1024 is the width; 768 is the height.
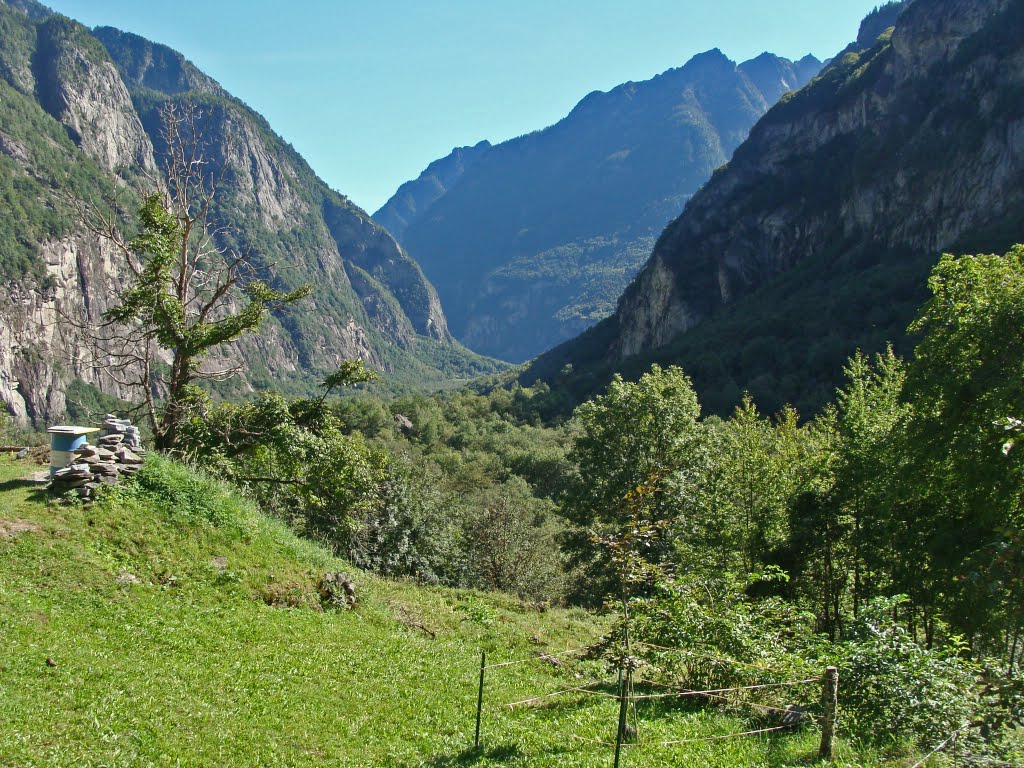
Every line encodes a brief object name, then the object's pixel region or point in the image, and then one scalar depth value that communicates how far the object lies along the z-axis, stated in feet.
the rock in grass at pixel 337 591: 42.57
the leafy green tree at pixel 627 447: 74.79
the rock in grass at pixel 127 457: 41.11
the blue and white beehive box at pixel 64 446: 39.06
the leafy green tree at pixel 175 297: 51.57
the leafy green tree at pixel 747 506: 62.85
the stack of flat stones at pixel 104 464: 38.01
